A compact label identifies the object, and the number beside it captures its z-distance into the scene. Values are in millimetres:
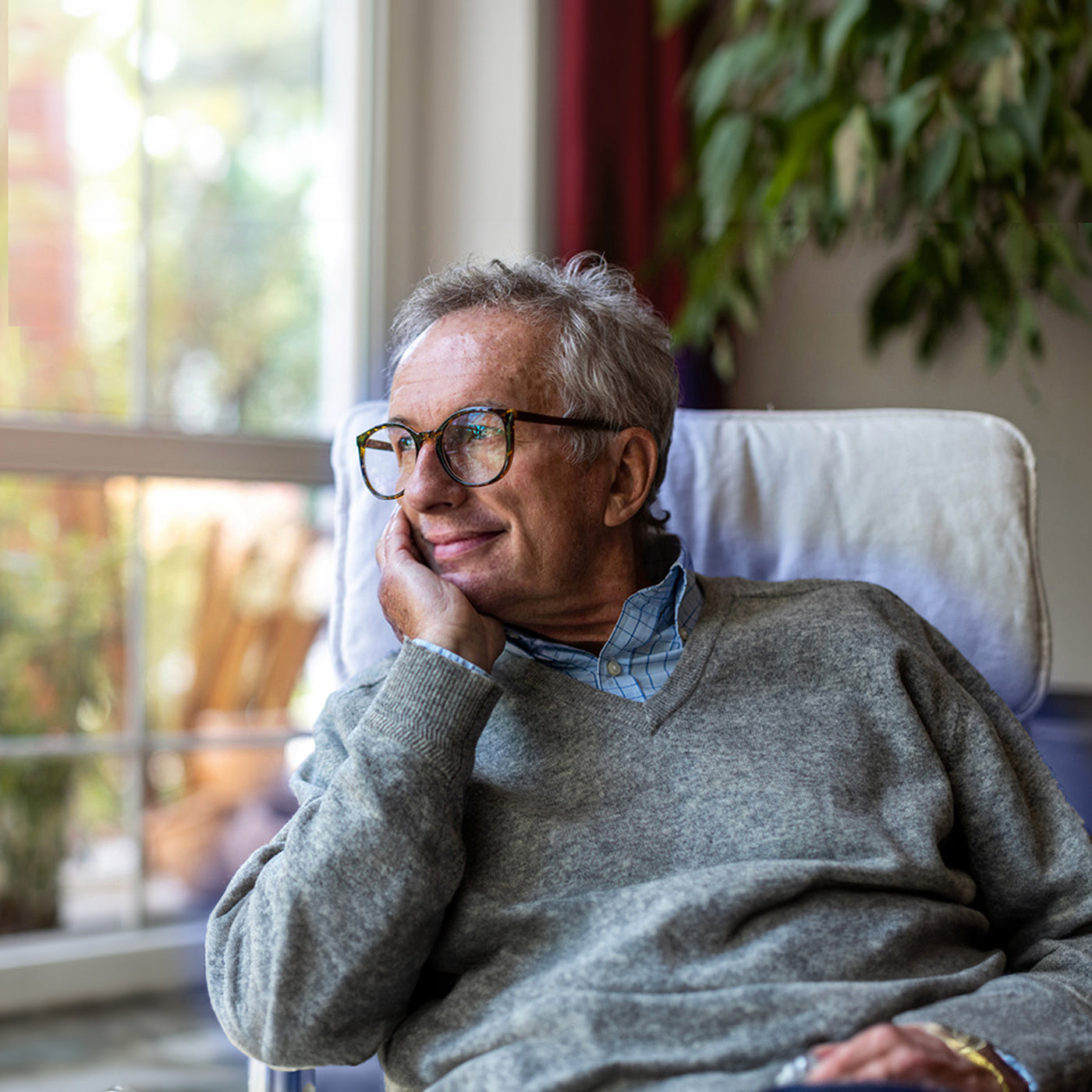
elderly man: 944
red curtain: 2322
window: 2105
